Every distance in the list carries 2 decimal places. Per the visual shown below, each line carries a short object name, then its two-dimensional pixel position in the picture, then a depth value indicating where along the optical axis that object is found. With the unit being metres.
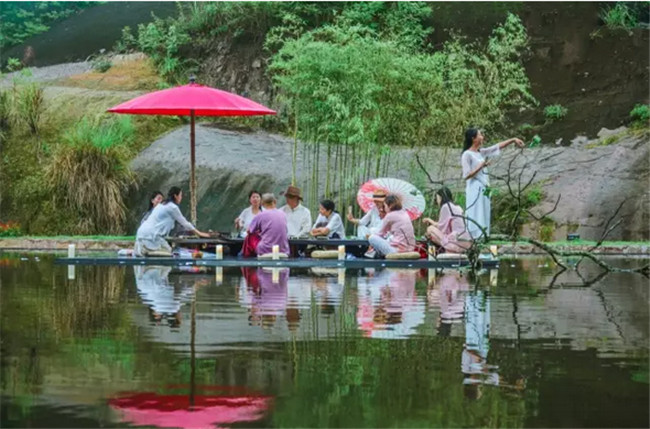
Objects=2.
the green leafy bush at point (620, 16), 33.12
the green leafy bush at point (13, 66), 35.48
